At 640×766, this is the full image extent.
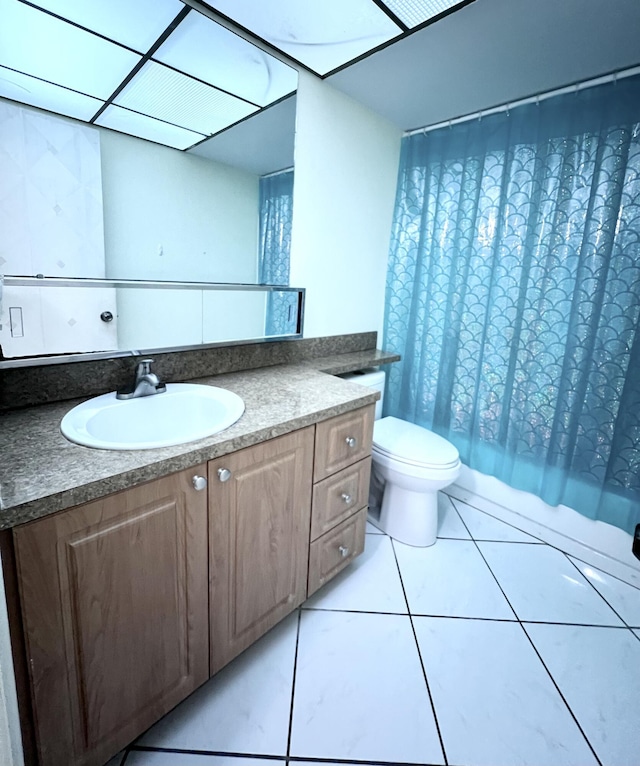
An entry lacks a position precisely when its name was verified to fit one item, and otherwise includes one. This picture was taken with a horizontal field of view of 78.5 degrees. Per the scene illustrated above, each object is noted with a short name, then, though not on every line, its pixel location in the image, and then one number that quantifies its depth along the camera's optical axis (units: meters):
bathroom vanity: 0.73
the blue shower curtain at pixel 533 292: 1.52
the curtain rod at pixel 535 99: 1.46
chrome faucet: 1.18
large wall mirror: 1.03
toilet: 1.70
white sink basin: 0.97
